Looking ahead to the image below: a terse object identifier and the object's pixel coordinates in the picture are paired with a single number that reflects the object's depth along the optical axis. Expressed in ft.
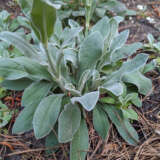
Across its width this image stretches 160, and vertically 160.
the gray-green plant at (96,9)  2.51
